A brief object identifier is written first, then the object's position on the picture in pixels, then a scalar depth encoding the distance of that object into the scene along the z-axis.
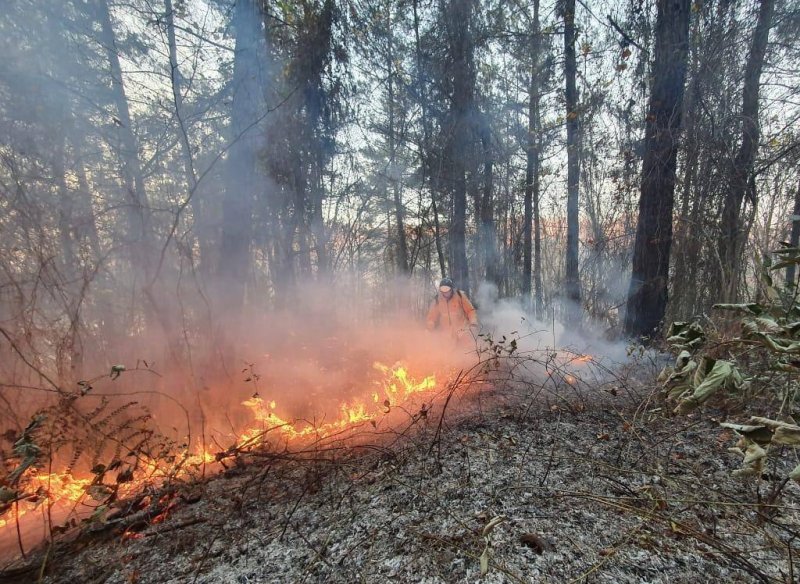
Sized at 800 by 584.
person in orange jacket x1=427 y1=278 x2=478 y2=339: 5.79
